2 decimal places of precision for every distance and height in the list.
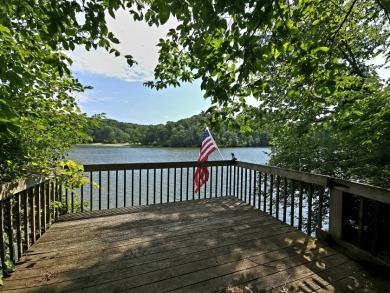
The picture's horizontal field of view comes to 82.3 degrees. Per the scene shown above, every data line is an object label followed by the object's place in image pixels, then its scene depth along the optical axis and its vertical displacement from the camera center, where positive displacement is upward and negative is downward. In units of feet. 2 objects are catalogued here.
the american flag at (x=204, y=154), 14.30 -1.08
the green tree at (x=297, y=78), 5.46 +2.09
